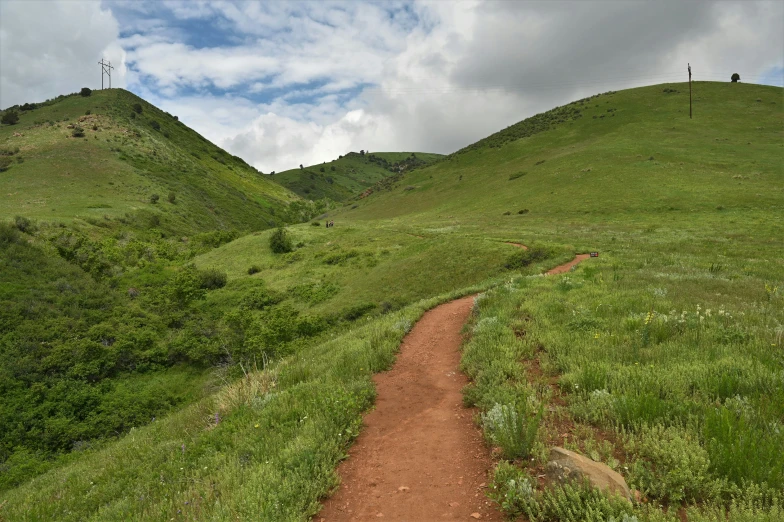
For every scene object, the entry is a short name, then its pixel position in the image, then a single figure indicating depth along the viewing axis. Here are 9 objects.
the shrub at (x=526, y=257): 24.36
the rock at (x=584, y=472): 4.32
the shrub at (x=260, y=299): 32.11
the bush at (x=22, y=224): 42.03
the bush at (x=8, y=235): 30.74
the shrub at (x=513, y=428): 5.31
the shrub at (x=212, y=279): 38.34
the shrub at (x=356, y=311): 24.66
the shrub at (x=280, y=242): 49.33
